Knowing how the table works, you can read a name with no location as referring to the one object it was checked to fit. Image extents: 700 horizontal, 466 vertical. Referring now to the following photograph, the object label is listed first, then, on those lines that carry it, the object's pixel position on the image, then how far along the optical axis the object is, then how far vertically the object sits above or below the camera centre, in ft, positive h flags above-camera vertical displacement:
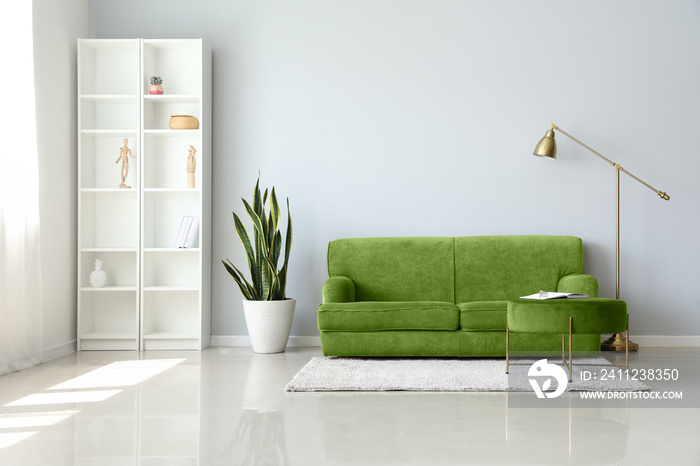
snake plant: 16.01 -0.73
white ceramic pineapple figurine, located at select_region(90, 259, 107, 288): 16.72 -1.38
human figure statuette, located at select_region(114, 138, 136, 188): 16.92 +1.58
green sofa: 14.34 -1.52
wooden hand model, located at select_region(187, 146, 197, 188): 16.70 +1.39
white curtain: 13.57 +0.43
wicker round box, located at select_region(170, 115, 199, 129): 16.65 +2.48
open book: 12.27 -1.31
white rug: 11.41 -2.81
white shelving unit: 17.06 +0.90
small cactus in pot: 16.74 +3.39
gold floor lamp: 15.80 +0.89
